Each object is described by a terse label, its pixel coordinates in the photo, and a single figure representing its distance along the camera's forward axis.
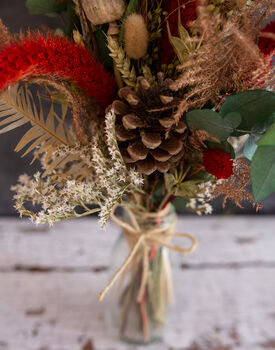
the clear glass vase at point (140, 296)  0.62
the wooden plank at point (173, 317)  0.65
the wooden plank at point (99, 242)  0.80
